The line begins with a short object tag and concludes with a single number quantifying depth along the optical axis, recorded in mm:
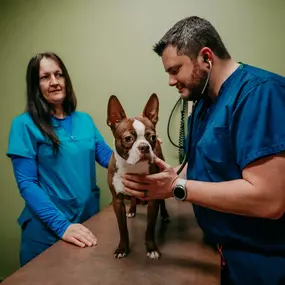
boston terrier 1122
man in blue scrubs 897
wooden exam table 1002
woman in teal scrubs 1485
